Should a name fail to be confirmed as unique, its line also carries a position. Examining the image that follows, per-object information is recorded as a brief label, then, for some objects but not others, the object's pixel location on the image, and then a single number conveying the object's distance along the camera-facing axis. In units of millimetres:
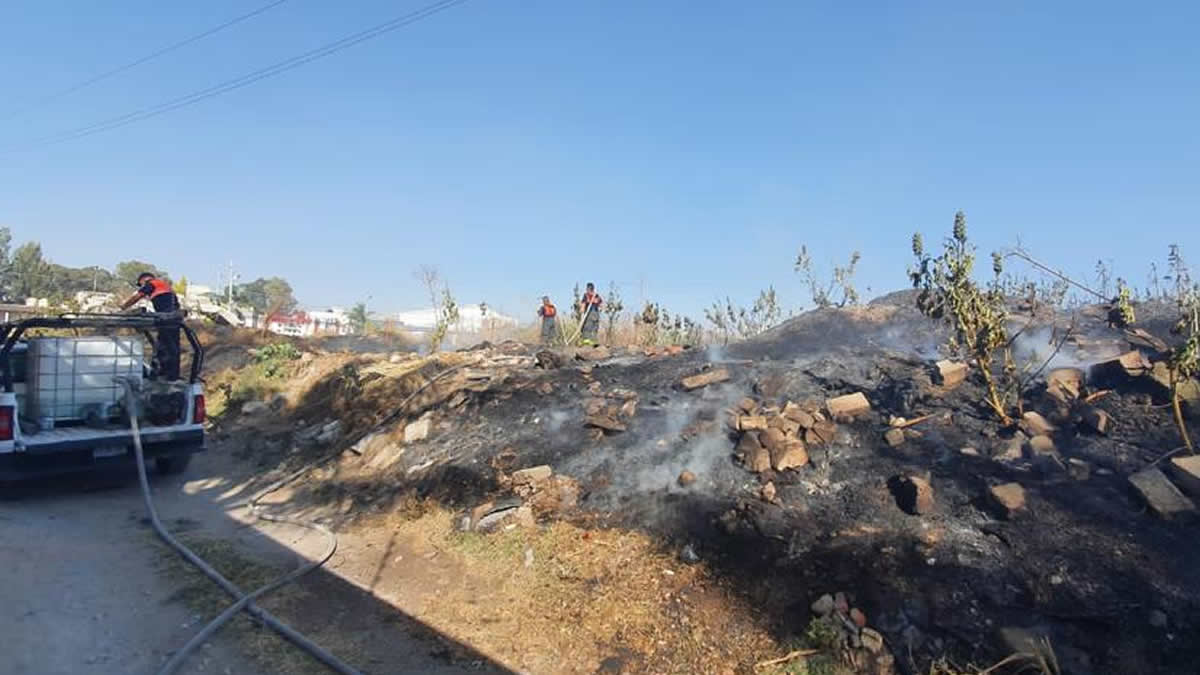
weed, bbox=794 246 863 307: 15680
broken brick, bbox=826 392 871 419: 7352
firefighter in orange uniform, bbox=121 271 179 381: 9805
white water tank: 8070
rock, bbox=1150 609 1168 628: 4160
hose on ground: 4320
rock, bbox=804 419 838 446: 6922
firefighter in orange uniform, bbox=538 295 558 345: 16984
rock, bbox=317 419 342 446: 10555
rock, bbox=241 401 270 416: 12961
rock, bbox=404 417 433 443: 9194
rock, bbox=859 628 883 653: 4410
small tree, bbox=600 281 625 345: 18531
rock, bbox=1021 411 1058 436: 6539
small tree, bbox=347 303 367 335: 35031
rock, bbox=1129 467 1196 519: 4973
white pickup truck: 7391
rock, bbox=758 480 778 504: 6109
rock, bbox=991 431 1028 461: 6191
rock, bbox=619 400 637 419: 8438
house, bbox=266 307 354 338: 32344
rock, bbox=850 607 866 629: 4609
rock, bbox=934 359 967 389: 7785
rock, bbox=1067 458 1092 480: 5660
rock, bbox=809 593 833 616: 4695
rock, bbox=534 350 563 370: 11109
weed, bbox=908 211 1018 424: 7094
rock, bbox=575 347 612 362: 12130
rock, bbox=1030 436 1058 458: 6163
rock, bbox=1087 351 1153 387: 7141
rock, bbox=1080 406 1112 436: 6352
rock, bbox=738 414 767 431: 7129
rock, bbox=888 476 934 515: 5547
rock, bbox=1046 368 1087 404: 7059
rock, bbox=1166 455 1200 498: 5102
